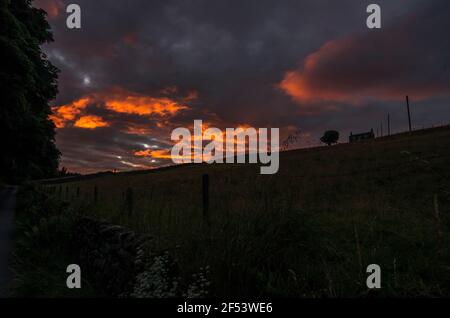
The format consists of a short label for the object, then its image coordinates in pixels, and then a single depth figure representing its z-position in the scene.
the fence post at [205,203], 5.38
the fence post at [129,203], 8.20
